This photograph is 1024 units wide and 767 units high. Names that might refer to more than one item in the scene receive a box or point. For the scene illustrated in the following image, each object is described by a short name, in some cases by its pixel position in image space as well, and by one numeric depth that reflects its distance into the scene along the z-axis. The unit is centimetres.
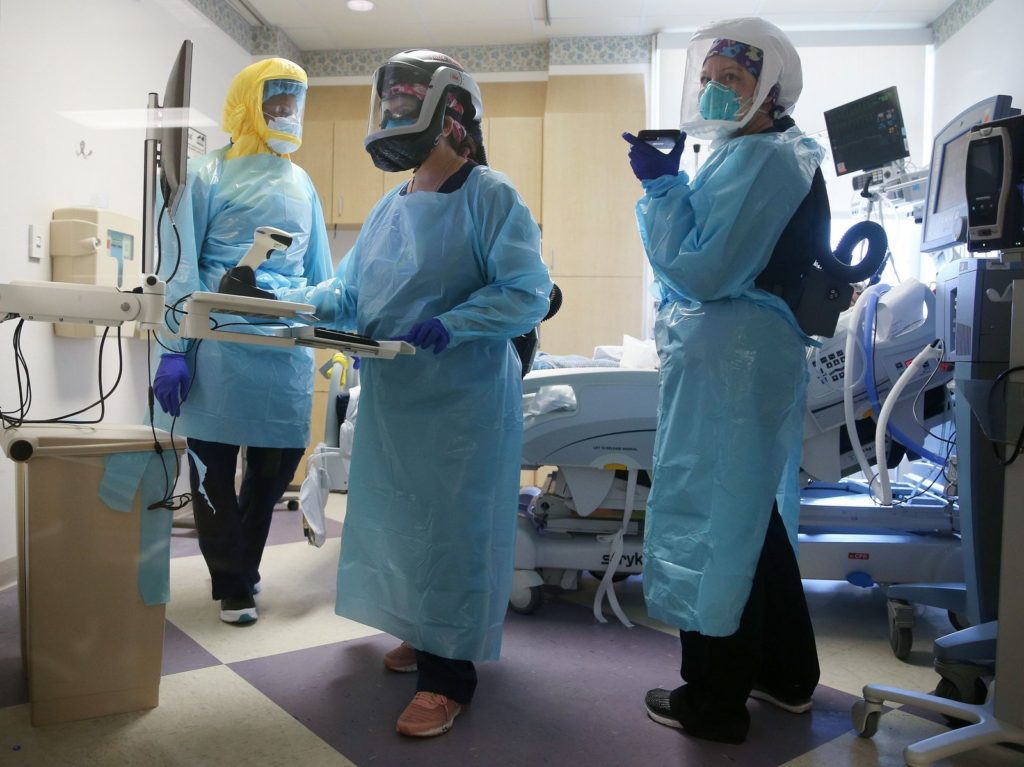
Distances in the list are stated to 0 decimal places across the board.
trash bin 152
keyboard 137
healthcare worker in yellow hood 217
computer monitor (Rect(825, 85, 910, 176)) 278
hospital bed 235
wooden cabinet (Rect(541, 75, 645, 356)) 471
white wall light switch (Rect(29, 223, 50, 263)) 278
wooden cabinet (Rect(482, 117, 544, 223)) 480
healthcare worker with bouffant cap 152
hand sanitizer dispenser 287
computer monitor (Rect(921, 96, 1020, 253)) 212
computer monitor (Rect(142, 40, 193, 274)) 152
